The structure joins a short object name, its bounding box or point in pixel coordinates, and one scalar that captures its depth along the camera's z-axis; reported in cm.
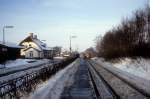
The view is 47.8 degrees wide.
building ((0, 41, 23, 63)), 3100
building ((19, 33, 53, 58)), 5901
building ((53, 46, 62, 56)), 10988
